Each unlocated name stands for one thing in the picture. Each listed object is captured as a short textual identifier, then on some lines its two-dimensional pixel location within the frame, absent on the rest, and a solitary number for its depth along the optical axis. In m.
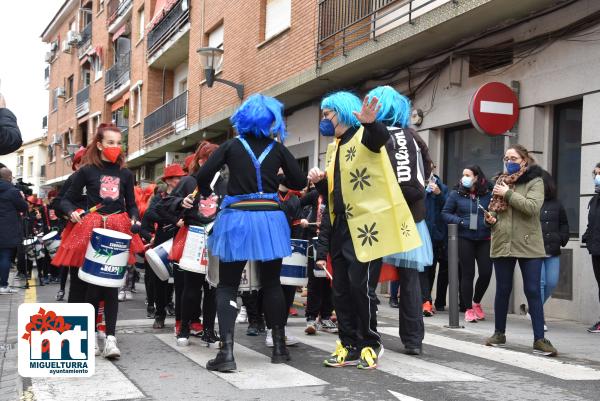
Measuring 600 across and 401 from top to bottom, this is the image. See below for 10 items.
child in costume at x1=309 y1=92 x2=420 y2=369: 5.23
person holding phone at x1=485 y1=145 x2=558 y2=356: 6.45
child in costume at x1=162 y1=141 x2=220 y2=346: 6.26
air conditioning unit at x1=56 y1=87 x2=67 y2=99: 45.94
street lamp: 17.49
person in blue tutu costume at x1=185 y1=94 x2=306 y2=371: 5.20
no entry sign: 9.47
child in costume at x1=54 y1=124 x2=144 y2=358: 5.82
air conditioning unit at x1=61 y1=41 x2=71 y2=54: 43.88
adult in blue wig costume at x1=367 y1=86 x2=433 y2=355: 5.55
